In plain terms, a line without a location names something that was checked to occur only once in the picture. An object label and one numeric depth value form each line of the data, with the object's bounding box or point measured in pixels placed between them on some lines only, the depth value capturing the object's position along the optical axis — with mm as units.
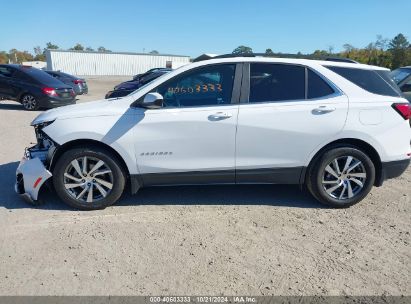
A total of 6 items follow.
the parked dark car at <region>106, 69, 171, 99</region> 14179
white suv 3961
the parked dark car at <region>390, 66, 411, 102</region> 7404
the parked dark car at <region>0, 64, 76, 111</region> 12359
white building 45981
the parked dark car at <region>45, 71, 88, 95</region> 19312
